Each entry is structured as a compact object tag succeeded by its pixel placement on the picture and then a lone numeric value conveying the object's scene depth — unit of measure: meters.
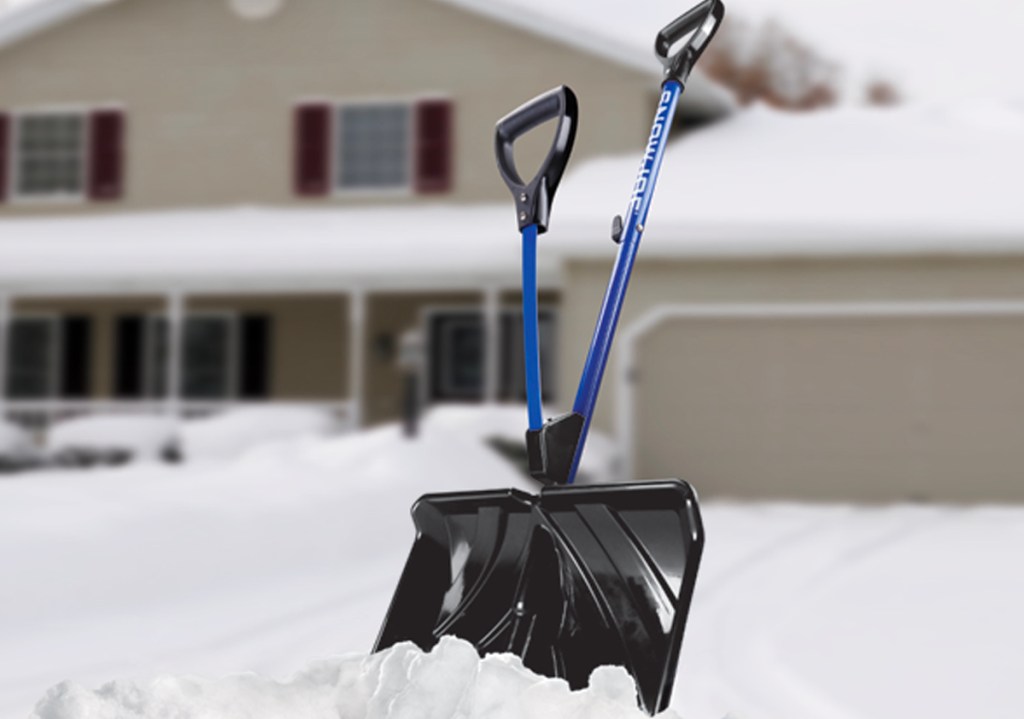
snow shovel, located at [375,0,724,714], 2.96
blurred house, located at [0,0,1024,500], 10.47
